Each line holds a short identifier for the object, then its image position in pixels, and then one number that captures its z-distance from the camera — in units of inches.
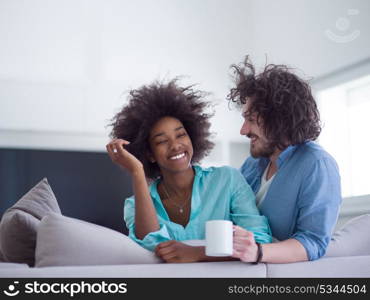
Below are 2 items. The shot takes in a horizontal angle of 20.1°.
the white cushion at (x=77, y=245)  110.3
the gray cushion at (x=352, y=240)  126.4
